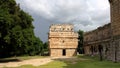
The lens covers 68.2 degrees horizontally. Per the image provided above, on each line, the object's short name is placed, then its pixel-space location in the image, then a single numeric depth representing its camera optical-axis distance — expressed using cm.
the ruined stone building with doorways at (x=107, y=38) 1051
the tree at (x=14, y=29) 1228
